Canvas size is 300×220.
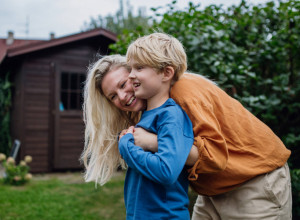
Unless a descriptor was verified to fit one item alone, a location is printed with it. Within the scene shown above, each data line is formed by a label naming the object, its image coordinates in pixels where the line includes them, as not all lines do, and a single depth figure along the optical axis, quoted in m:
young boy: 1.44
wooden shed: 8.76
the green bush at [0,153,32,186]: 7.02
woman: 1.59
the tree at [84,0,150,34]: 35.69
